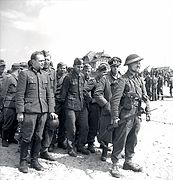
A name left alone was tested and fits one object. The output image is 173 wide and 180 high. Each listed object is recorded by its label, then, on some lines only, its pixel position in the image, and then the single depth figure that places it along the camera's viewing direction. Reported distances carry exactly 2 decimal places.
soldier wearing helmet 5.21
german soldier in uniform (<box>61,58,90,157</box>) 6.23
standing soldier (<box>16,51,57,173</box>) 5.00
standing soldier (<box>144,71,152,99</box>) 20.43
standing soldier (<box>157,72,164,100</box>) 21.75
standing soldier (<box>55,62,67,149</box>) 6.59
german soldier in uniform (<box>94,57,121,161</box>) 5.86
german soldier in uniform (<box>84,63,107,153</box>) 6.58
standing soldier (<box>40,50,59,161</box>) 5.77
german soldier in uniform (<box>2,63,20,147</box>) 6.74
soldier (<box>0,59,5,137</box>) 7.73
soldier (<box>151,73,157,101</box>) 20.07
